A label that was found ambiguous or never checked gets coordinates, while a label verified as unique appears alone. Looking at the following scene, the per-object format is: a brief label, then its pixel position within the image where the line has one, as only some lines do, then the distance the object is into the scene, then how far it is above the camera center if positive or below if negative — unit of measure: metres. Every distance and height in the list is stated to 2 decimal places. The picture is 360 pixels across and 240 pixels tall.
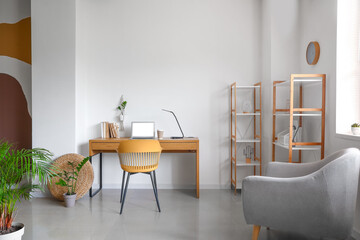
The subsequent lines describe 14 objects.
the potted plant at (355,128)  2.38 -0.11
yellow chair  2.92 -0.45
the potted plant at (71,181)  3.15 -0.81
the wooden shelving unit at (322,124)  2.77 -0.09
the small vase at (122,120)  3.87 -0.08
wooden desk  3.48 -0.39
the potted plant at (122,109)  3.88 +0.07
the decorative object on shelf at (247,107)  3.73 +0.11
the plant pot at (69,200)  3.14 -1.01
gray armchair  1.89 -0.61
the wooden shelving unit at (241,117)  3.81 -0.15
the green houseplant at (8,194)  1.91 -0.58
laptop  3.77 -0.22
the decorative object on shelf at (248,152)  3.76 -0.52
